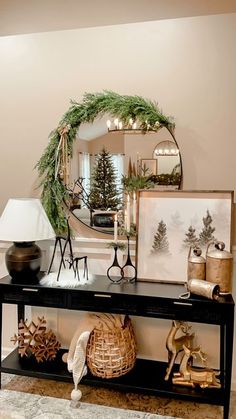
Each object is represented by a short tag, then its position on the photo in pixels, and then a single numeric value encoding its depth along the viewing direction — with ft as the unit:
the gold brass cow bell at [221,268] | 7.40
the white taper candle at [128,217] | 8.30
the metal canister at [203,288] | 7.17
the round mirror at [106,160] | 8.58
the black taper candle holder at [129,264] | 8.34
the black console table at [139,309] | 7.27
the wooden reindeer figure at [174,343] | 8.17
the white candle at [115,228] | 8.26
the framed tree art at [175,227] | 8.17
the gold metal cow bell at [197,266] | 7.58
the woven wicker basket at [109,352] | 8.15
